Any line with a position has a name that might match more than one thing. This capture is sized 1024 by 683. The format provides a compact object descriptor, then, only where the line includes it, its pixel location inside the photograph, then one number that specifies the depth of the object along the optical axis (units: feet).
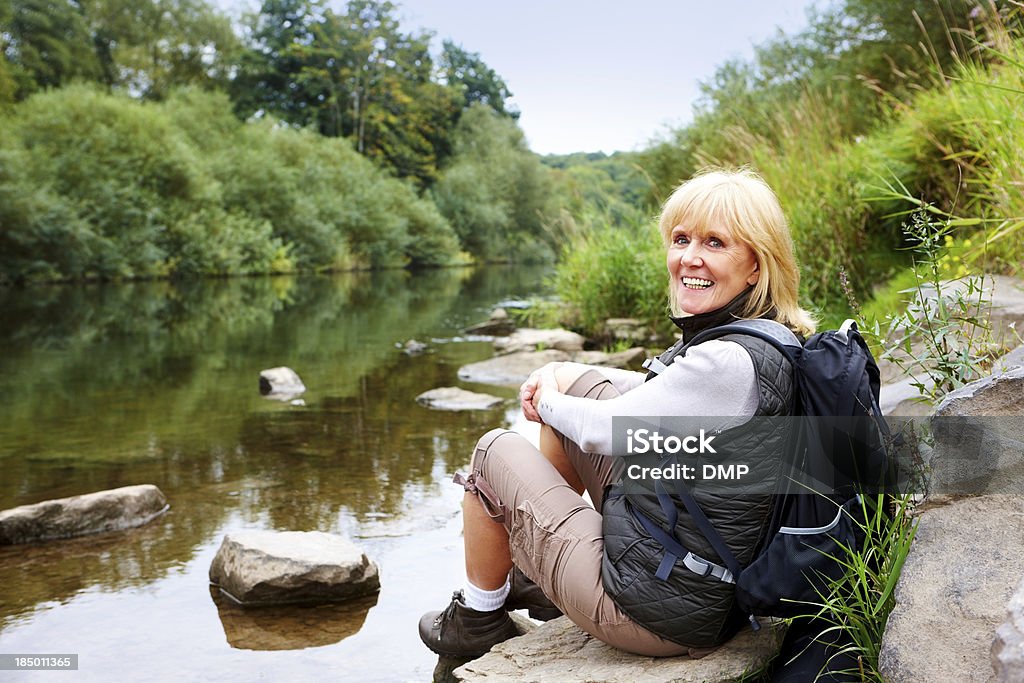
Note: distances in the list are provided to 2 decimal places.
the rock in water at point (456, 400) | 22.69
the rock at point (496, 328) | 39.88
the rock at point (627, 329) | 29.45
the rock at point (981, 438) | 6.52
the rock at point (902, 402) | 10.36
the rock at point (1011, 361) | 7.57
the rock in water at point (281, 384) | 24.97
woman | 6.75
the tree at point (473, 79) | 164.25
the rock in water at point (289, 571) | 10.99
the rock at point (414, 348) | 33.55
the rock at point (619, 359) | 25.46
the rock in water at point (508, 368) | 26.91
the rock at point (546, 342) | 29.60
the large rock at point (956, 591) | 5.82
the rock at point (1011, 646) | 4.75
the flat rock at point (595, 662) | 7.12
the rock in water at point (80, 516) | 13.05
